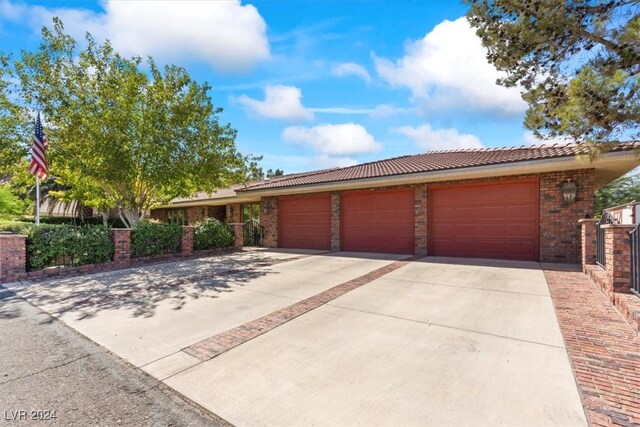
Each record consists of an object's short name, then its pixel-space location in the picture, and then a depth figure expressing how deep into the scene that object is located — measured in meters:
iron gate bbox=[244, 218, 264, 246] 16.73
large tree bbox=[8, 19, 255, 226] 9.53
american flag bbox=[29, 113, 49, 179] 9.07
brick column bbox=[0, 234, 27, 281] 7.33
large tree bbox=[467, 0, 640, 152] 4.43
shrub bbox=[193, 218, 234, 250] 11.77
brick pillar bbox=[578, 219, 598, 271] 7.08
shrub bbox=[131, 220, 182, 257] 9.86
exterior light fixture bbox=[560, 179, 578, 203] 8.41
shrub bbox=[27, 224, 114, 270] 7.85
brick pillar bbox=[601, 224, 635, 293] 4.66
